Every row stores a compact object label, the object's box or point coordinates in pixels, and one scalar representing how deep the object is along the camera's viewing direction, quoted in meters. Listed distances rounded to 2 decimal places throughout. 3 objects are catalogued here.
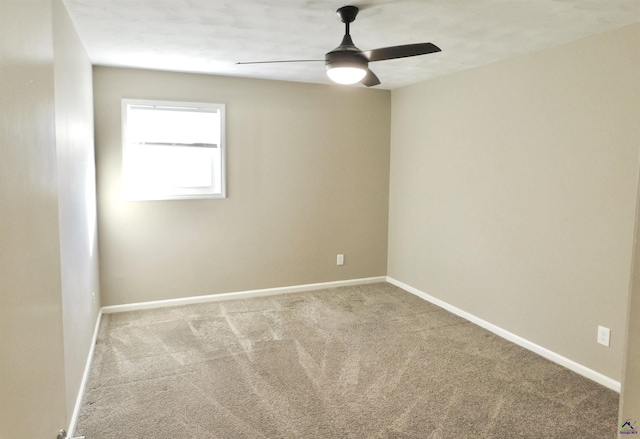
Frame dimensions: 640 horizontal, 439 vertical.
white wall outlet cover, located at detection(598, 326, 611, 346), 2.93
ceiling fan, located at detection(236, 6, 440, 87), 2.50
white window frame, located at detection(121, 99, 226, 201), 4.18
